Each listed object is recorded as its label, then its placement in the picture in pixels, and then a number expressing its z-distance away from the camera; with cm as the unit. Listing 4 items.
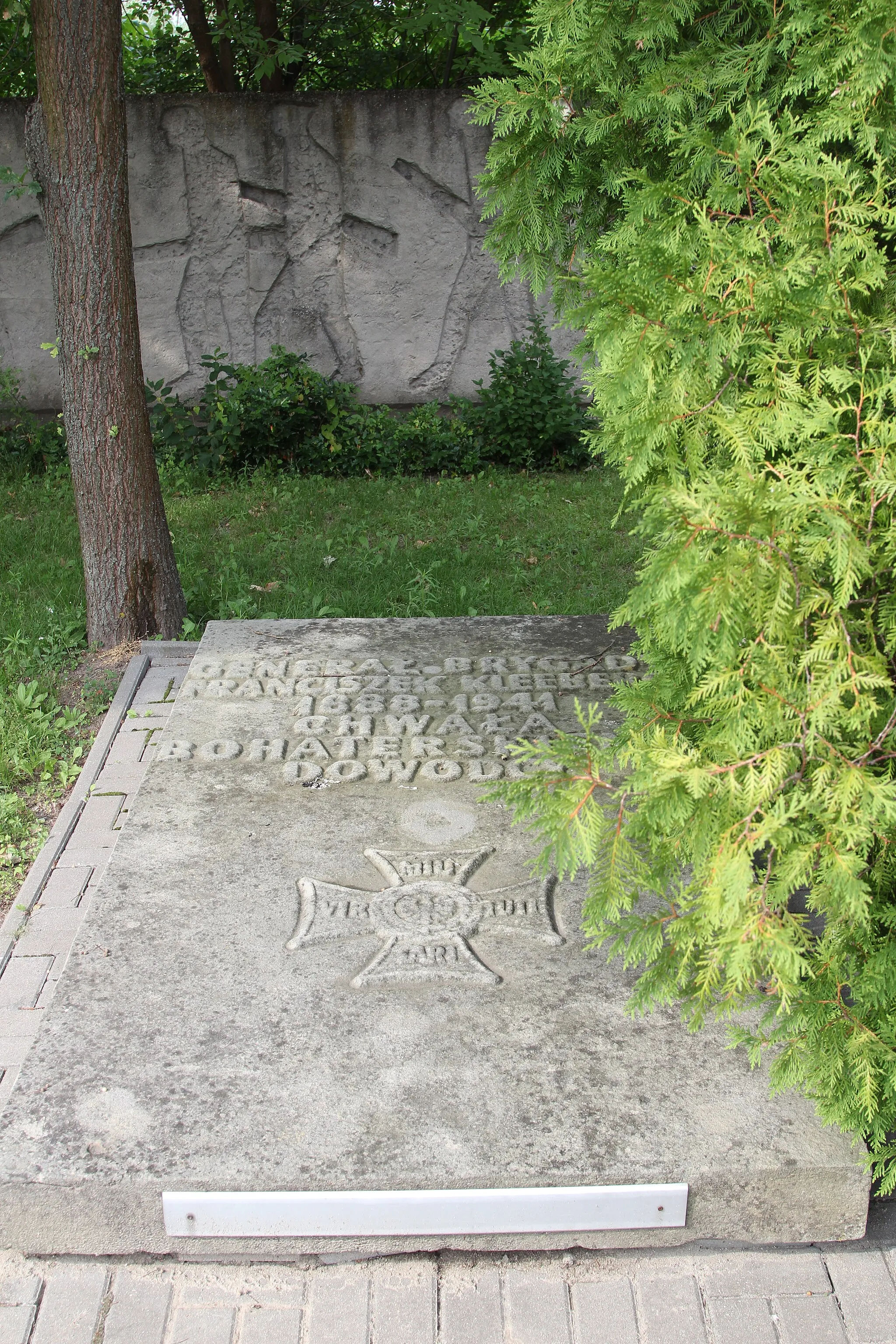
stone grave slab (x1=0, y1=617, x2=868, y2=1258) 202
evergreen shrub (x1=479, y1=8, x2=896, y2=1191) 174
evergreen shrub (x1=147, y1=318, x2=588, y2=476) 766
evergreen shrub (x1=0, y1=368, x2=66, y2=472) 774
